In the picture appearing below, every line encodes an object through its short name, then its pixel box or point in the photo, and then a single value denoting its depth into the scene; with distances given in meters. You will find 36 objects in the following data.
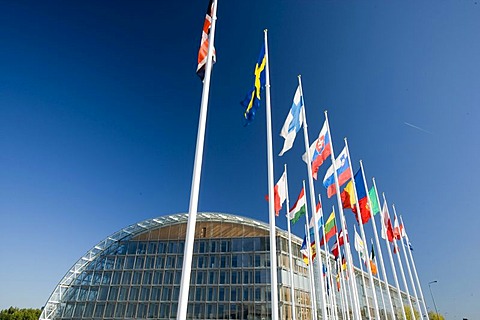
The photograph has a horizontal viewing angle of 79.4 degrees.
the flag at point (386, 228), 20.34
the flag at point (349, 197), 16.57
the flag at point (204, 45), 9.23
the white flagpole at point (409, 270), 25.10
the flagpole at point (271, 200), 9.00
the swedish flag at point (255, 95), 11.06
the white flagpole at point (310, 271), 20.37
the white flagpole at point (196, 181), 6.29
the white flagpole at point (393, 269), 19.32
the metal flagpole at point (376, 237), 17.10
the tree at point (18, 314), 63.38
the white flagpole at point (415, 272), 26.80
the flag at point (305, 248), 23.82
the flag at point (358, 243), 23.76
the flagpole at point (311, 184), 12.51
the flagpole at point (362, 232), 14.63
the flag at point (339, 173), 15.80
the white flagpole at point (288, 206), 17.42
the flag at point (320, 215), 18.67
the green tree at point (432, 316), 75.12
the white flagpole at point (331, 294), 21.80
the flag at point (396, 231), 23.83
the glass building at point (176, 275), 37.88
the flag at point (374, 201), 19.38
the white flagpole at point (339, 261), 16.89
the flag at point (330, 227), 19.12
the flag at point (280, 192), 16.27
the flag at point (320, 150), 14.57
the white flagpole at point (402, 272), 21.62
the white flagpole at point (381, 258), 18.04
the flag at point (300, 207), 19.06
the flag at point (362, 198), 16.48
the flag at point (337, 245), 21.70
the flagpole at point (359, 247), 23.66
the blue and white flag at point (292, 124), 12.60
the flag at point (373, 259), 25.11
